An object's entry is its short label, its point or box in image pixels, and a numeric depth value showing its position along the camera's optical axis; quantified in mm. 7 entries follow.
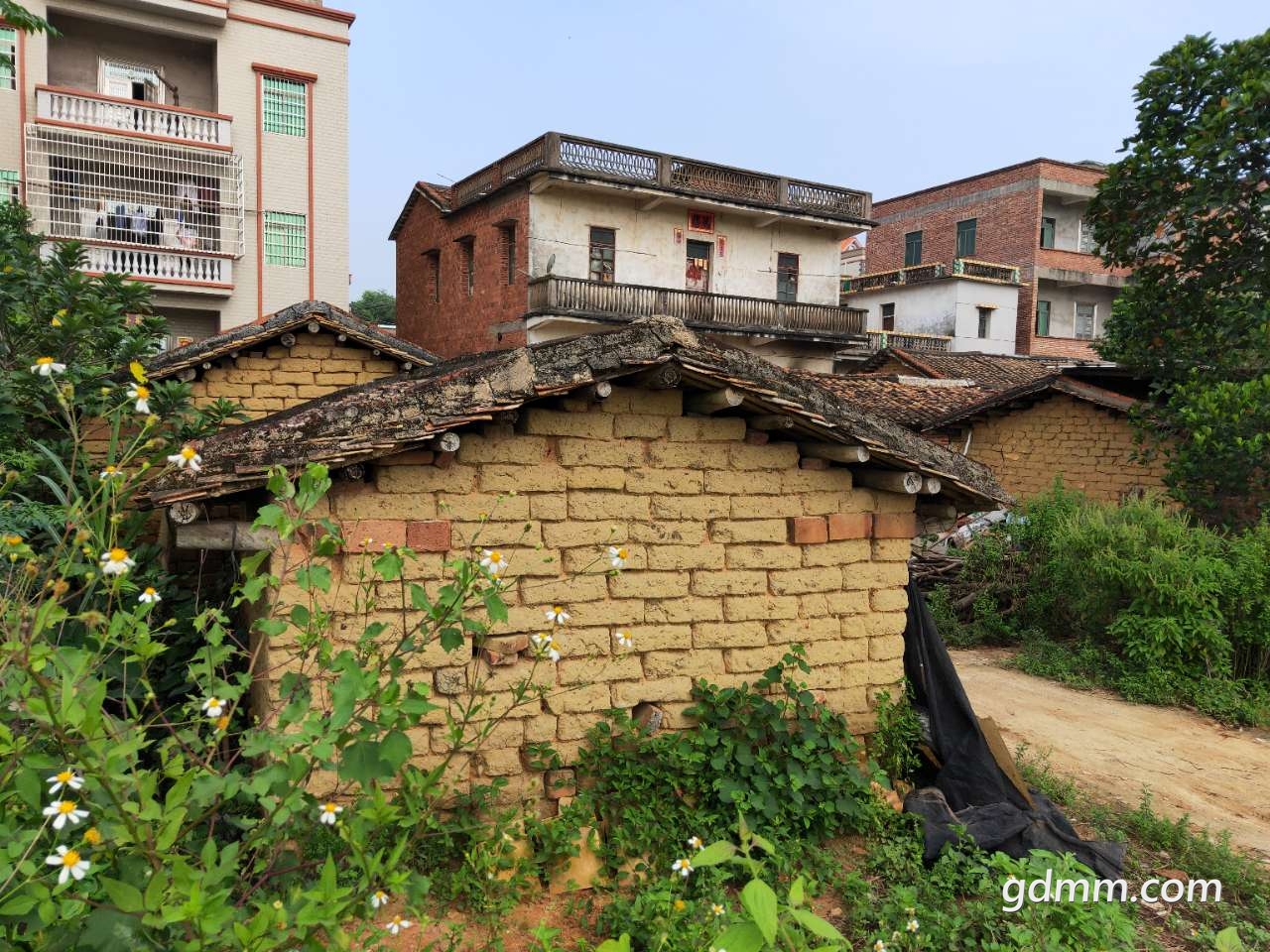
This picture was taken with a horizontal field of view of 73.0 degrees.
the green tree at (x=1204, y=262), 10133
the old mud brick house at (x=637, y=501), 4328
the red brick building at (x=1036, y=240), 28375
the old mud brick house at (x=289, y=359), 8273
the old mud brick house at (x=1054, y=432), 13680
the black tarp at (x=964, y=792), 4984
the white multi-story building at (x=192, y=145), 14977
